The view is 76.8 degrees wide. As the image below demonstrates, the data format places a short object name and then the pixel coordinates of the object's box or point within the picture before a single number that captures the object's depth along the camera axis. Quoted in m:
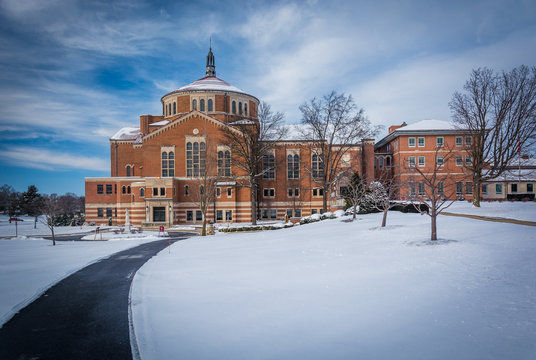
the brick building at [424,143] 53.41
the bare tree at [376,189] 28.27
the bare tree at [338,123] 38.94
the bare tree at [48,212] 30.16
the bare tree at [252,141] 43.38
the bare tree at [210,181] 37.53
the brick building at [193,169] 48.60
